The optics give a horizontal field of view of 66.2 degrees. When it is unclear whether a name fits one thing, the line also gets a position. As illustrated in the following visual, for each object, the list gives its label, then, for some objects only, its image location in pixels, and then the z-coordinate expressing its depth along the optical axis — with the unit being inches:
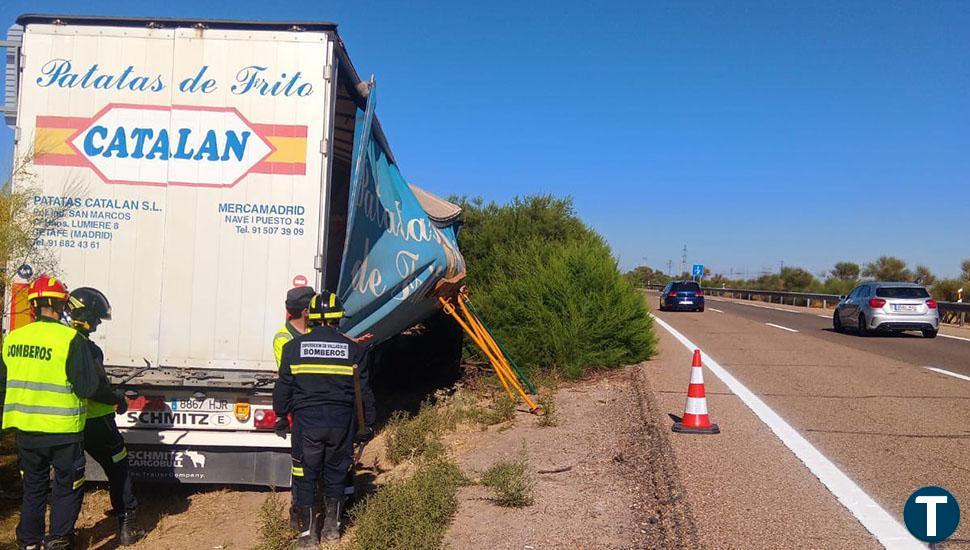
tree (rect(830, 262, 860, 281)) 3214.6
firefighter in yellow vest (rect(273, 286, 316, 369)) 213.5
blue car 1380.4
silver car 792.9
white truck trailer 225.6
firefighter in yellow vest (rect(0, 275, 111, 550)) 181.9
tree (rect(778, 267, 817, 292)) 2989.7
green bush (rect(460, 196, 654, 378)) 493.7
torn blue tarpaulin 240.8
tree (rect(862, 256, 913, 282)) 2554.1
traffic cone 302.2
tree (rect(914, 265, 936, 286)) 2115.3
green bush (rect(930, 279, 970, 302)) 1750.7
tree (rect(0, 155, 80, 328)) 224.8
